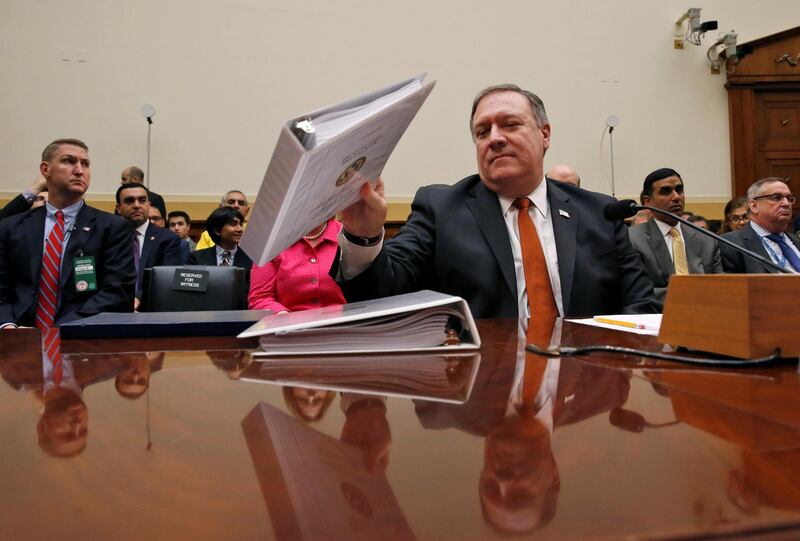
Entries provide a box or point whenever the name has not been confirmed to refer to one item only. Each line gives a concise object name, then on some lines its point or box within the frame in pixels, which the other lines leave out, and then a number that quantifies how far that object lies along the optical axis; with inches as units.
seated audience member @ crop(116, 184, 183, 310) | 133.3
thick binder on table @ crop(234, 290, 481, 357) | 25.5
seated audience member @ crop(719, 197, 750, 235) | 180.4
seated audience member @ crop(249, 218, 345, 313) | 86.1
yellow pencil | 33.7
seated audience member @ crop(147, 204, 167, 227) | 159.0
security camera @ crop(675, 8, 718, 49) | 221.5
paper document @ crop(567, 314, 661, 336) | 33.5
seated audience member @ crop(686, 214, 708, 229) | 177.2
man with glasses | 137.2
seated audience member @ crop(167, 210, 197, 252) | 181.6
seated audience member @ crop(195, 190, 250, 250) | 173.0
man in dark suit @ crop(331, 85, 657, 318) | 55.6
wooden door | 231.6
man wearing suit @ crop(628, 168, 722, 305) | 123.1
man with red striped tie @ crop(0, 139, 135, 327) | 96.5
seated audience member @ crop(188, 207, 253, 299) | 133.5
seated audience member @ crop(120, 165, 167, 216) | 178.7
